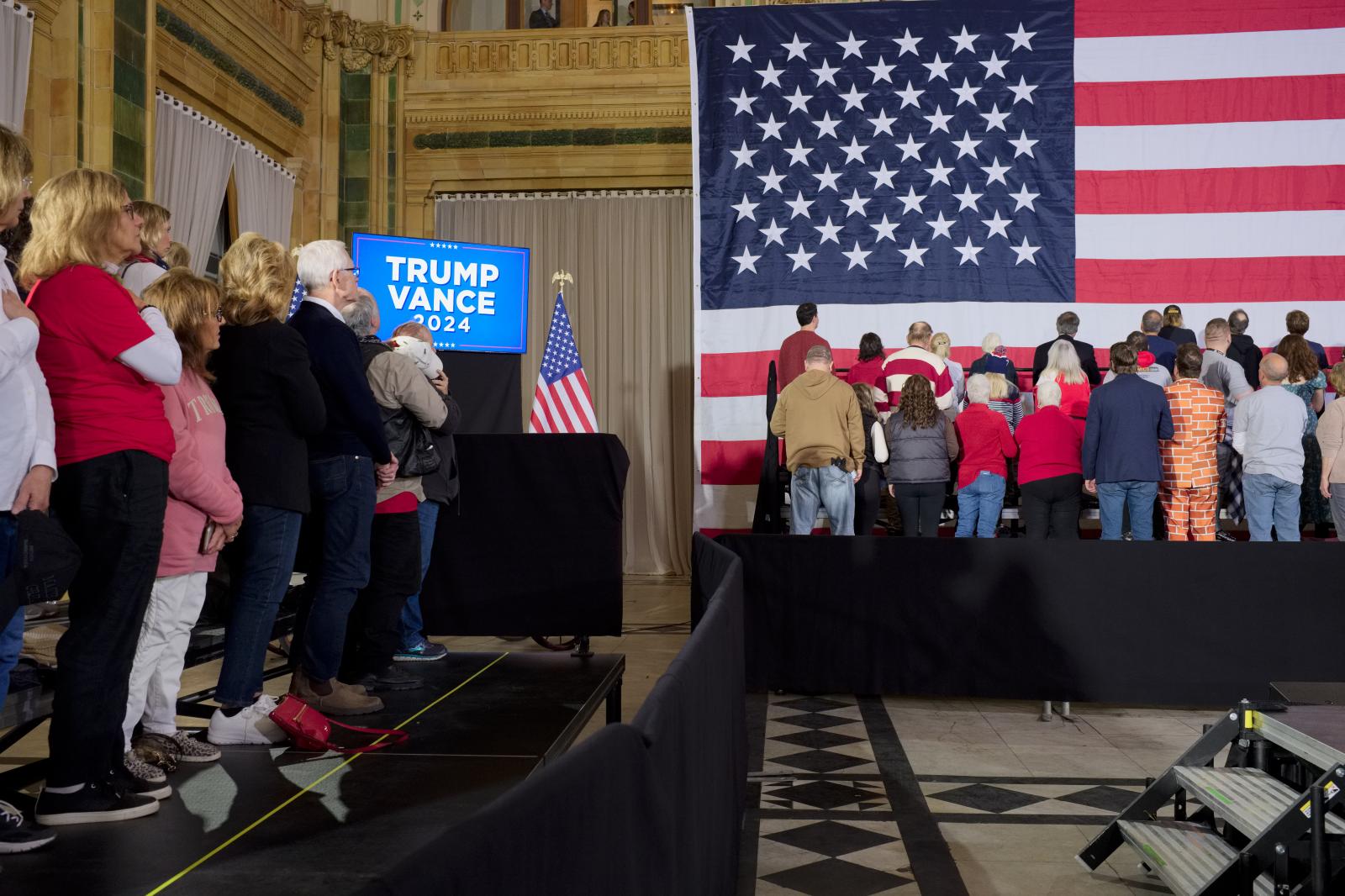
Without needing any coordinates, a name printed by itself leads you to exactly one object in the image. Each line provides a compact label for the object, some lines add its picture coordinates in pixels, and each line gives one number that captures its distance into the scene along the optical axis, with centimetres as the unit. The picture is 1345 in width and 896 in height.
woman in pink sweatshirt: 317
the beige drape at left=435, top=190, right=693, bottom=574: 1373
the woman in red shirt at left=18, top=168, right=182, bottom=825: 271
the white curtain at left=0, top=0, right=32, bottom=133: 753
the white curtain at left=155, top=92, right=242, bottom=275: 977
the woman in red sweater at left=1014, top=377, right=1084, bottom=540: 762
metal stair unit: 291
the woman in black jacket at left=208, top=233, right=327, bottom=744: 350
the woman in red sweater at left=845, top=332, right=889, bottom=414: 853
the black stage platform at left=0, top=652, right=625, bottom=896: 249
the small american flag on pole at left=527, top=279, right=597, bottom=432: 888
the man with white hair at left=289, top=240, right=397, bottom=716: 388
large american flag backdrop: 1002
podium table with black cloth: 645
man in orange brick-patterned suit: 761
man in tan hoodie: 763
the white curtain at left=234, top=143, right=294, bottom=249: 1112
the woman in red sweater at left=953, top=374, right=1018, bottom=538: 788
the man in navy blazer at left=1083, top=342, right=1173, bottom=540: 736
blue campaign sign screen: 838
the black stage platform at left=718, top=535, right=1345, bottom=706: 593
